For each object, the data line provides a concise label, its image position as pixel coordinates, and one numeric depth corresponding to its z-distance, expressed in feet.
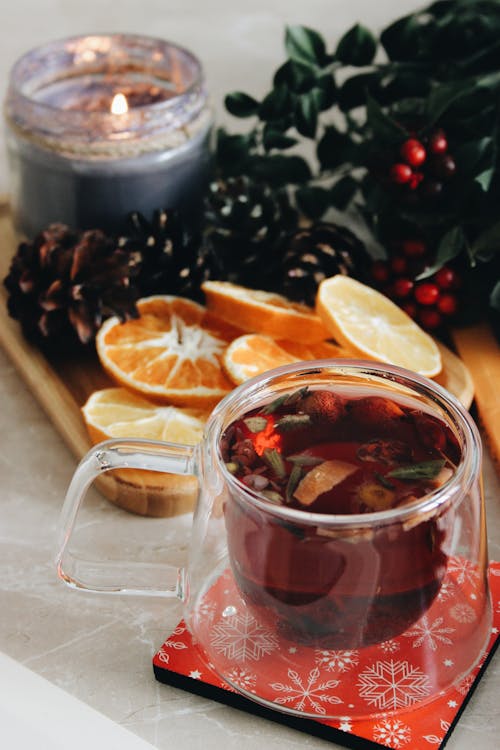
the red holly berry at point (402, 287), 2.30
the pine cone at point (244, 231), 2.40
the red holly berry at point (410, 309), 2.32
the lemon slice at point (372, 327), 2.17
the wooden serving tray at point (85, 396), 2.02
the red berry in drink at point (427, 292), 2.30
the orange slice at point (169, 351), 2.14
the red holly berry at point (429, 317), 2.32
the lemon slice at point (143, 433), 2.02
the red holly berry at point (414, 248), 2.30
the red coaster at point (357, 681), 1.73
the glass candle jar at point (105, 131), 2.35
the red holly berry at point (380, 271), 2.32
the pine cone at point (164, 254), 2.33
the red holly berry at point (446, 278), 2.29
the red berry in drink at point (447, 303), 2.31
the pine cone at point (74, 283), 2.23
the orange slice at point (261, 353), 2.13
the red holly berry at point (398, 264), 2.31
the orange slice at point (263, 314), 2.22
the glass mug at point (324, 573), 1.69
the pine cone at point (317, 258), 2.31
